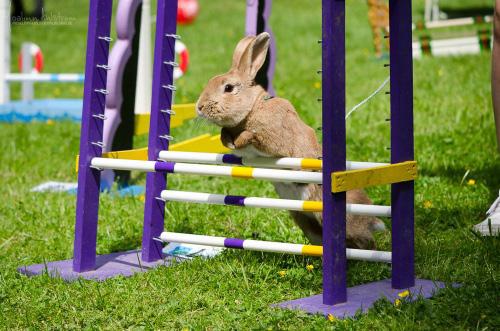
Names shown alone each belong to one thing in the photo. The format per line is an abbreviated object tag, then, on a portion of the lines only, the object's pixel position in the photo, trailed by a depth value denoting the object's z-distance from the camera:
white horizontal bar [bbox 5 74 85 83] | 14.35
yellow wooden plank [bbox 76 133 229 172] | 7.66
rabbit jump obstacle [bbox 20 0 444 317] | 5.86
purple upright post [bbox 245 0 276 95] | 9.41
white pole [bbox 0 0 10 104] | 15.30
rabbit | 6.69
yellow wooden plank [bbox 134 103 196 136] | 9.09
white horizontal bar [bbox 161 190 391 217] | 6.30
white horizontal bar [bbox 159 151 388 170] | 6.45
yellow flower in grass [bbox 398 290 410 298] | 6.00
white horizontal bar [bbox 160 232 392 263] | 6.29
